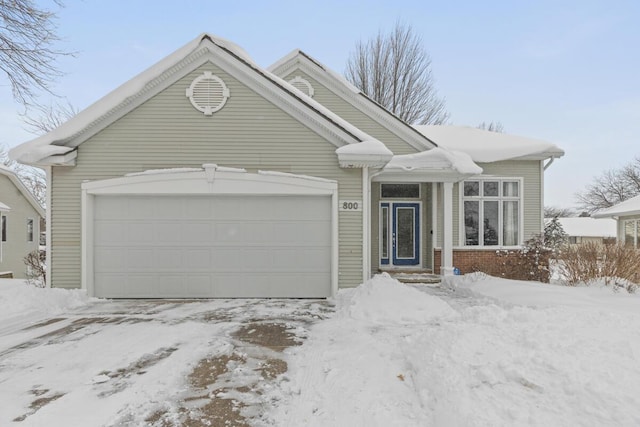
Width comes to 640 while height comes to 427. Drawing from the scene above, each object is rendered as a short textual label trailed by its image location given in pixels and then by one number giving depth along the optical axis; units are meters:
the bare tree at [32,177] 33.00
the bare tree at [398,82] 24.56
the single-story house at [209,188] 8.54
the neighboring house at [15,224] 19.02
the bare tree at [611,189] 44.75
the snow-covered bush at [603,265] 8.75
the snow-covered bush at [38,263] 10.52
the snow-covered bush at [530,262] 9.95
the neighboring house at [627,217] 19.52
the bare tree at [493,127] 36.34
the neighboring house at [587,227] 46.31
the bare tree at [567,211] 74.88
